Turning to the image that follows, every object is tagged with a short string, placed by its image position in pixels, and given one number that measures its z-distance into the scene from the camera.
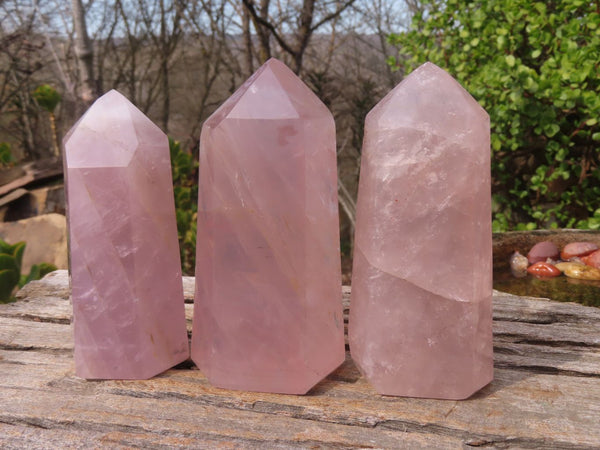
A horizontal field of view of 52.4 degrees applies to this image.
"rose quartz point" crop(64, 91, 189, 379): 0.23
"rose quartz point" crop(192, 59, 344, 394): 0.21
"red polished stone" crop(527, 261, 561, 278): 0.39
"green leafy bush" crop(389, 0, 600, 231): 0.45
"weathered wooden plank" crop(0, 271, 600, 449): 0.20
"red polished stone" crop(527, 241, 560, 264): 0.40
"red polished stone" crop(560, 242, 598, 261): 0.40
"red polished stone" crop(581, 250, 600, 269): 0.38
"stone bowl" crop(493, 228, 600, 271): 0.41
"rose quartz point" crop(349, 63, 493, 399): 0.21
